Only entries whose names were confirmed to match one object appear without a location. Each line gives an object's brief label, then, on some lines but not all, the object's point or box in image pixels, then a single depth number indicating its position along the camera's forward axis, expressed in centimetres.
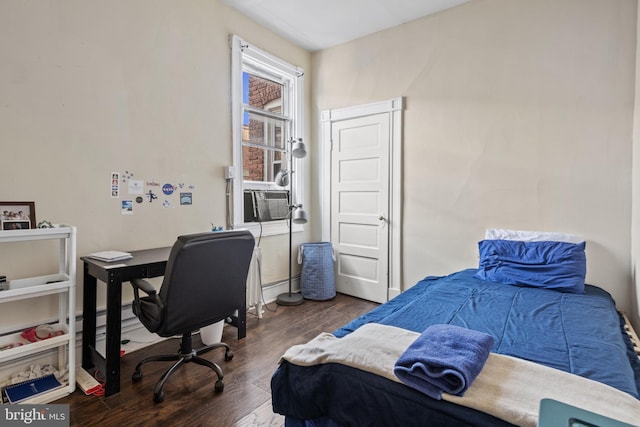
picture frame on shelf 191
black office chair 187
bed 102
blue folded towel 105
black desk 195
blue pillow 229
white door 363
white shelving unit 177
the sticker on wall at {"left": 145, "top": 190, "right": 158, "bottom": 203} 262
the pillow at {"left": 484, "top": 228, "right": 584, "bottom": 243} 257
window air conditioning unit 343
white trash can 253
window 327
